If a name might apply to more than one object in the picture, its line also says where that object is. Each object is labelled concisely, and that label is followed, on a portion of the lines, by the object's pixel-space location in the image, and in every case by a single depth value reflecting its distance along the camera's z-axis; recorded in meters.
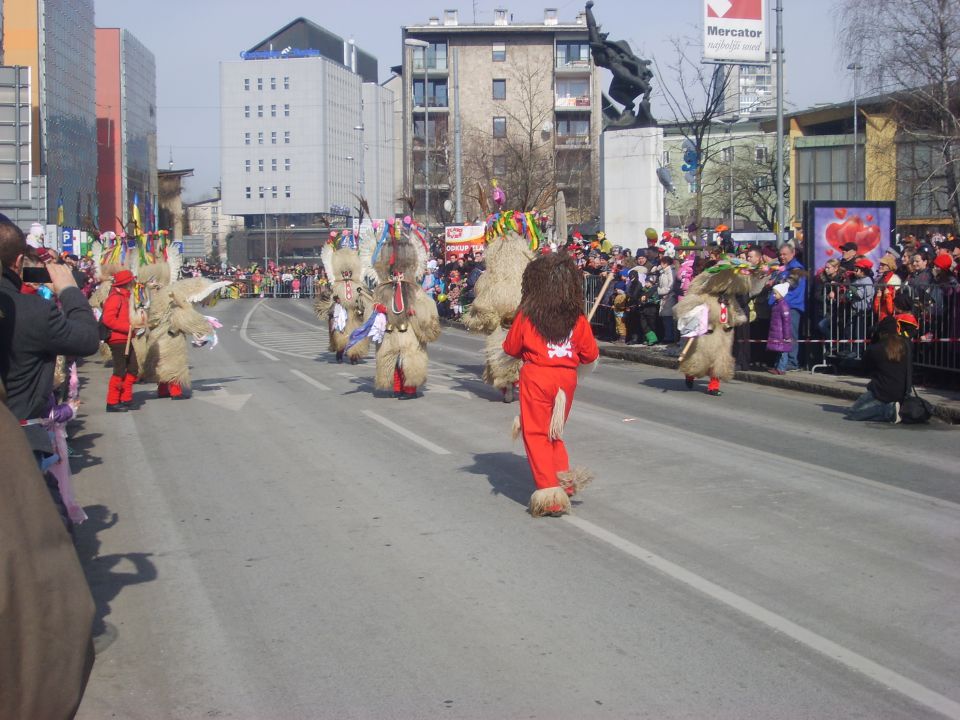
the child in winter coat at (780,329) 16.27
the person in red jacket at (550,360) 7.62
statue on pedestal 31.63
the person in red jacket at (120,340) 13.64
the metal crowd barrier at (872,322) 13.89
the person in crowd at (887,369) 11.73
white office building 118.56
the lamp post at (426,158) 39.26
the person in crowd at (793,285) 16.36
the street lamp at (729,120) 47.52
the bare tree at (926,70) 27.30
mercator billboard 25.23
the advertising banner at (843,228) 17.06
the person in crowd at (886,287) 12.32
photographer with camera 5.07
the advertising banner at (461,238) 36.44
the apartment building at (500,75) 79.44
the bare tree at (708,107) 27.39
